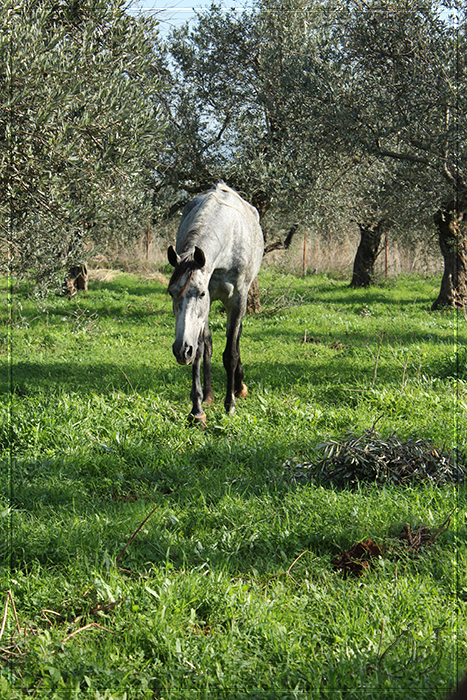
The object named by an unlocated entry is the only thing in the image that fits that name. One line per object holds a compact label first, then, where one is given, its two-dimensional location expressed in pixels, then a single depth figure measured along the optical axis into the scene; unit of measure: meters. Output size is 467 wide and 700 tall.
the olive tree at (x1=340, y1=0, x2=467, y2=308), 15.12
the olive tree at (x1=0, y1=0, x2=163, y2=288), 8.22
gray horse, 9.70
